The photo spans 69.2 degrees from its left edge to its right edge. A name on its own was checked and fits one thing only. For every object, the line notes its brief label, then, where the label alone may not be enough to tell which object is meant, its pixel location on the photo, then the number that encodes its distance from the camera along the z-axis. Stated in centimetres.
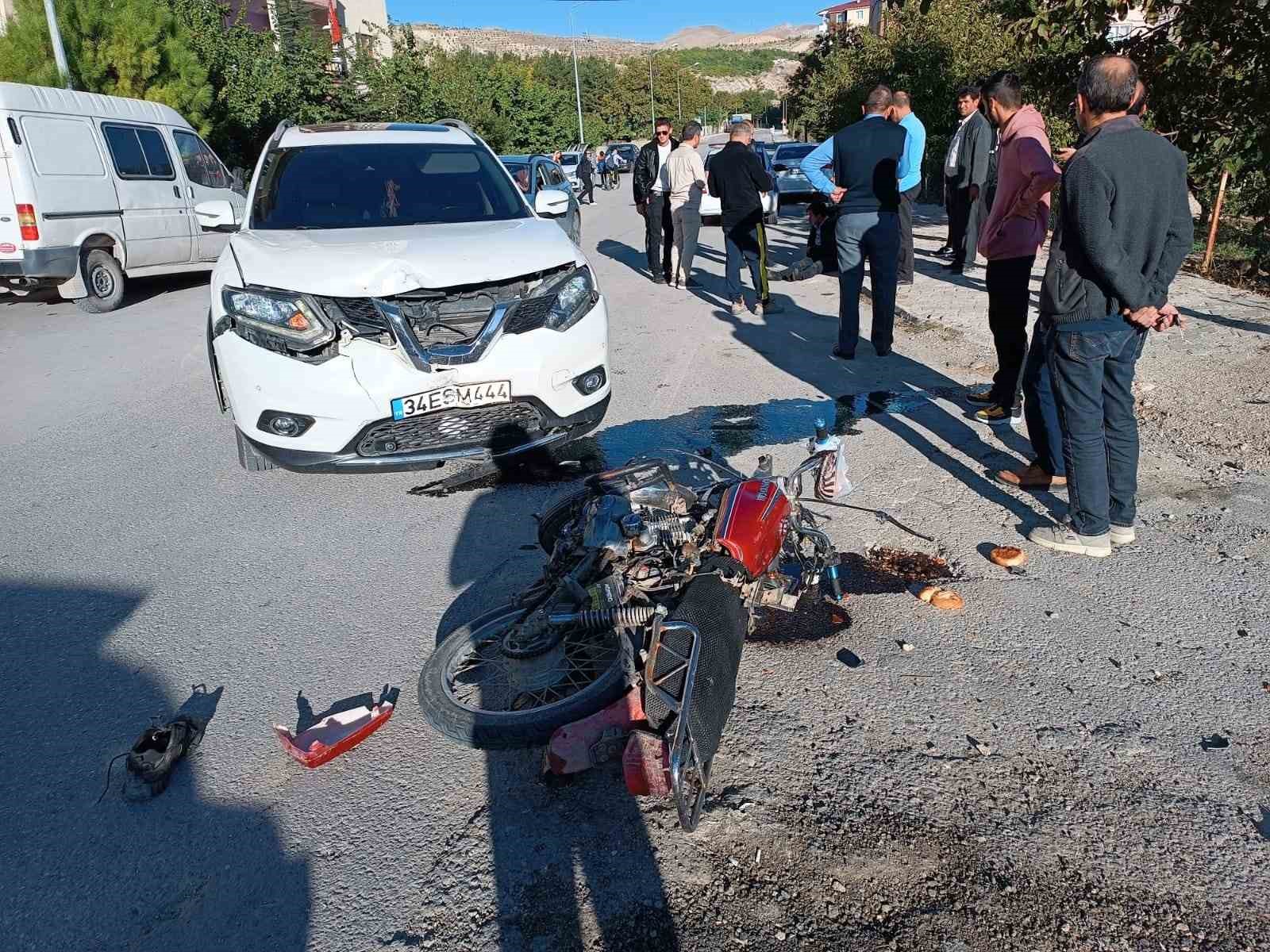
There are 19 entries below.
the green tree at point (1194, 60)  686
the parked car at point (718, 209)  1831
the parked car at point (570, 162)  3572
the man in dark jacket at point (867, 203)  724
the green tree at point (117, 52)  1780
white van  1054
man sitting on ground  1191
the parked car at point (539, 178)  1554
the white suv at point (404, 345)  449
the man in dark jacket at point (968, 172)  1038
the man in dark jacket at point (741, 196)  962
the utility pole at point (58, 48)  1680
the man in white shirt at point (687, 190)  1112
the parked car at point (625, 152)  4641
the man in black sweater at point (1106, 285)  380
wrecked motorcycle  250
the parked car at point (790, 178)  2105
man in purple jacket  546
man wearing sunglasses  1176
